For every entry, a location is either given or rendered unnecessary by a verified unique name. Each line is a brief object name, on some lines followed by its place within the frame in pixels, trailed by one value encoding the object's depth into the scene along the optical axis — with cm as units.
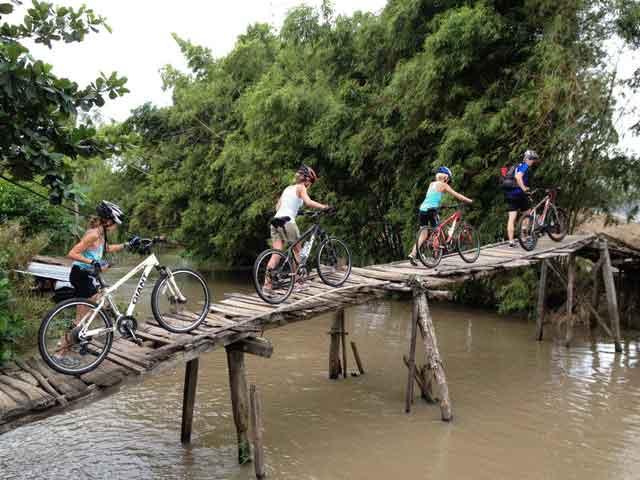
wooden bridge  533
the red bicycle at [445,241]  958
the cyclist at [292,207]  772
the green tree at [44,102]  387
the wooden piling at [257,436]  608
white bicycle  555
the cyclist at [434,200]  926
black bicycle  748
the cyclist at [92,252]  588
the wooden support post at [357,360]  990
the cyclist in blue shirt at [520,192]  1043
